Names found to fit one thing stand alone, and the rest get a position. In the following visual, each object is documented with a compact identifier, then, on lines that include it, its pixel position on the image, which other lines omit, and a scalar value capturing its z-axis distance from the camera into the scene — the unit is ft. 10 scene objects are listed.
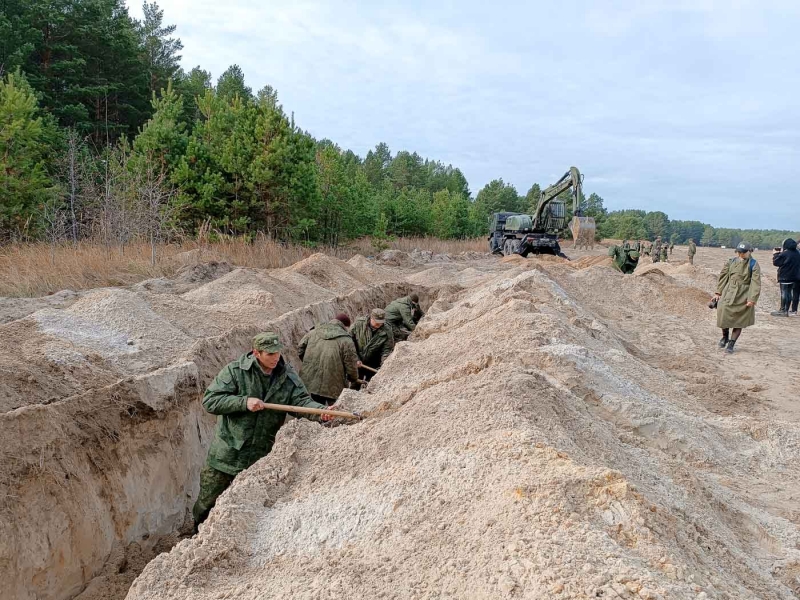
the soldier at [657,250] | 85.35
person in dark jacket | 38.50
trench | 13.19
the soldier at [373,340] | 25.20
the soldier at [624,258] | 59.06
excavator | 81.66
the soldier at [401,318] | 30.53
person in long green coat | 26.50
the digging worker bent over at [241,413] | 13.44
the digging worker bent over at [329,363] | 20.54
